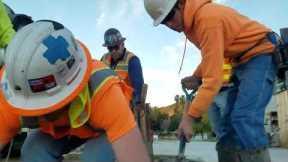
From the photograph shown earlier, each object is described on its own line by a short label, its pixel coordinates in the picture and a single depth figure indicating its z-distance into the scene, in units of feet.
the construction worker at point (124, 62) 9.18
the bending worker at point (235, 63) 4.51
